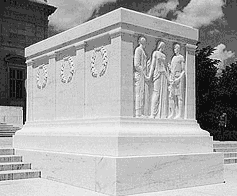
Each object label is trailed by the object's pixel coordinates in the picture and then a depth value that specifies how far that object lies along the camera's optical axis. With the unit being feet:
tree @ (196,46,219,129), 145.48
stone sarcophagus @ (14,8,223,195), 28.07
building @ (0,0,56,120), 92.48
